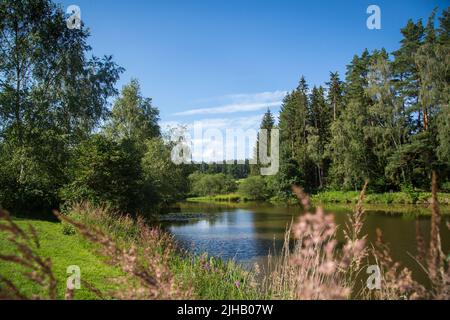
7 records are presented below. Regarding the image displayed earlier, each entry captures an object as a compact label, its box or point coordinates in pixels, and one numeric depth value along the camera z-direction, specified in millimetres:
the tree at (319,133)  45406
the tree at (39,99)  16375
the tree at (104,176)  17875
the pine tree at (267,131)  59691
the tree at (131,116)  34812
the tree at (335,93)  48538
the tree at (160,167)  28469
